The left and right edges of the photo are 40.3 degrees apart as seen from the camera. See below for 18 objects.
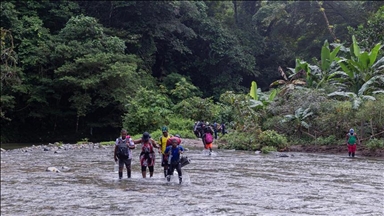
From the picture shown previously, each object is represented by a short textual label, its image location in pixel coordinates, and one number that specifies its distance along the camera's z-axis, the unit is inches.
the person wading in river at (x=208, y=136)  869.2
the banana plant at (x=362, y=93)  930.5
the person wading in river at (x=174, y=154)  539.8
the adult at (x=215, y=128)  1253.1
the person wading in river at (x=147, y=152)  558.6
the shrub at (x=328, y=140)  944.3
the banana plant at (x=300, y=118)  990.7
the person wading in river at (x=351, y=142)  812.0
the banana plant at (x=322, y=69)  1115.3
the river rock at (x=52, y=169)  655.6
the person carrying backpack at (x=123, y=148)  554.9
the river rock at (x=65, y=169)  674.5
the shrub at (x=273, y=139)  965.2
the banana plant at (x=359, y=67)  995.8
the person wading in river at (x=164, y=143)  561.9
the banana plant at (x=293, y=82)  1131.9
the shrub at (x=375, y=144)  850.1
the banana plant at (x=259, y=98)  1135.6
